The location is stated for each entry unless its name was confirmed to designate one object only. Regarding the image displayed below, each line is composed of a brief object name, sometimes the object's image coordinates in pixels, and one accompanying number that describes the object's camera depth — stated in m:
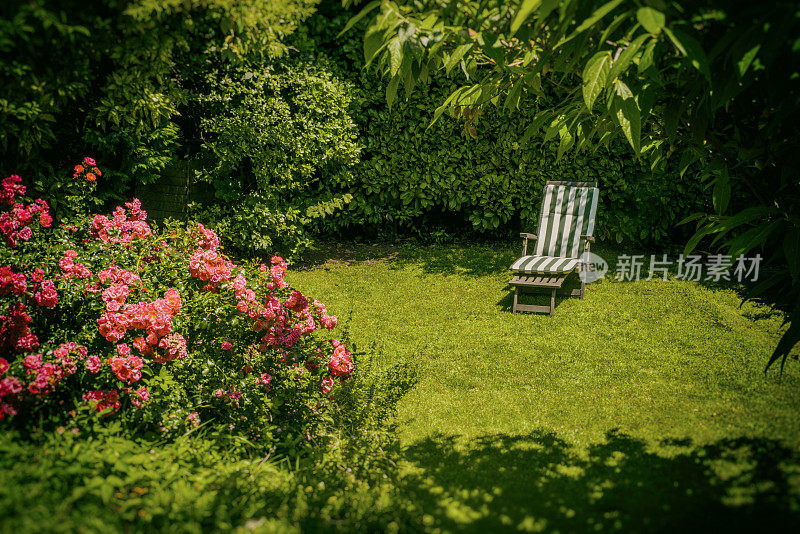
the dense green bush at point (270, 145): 6.52
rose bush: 2.73
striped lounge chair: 5.99
